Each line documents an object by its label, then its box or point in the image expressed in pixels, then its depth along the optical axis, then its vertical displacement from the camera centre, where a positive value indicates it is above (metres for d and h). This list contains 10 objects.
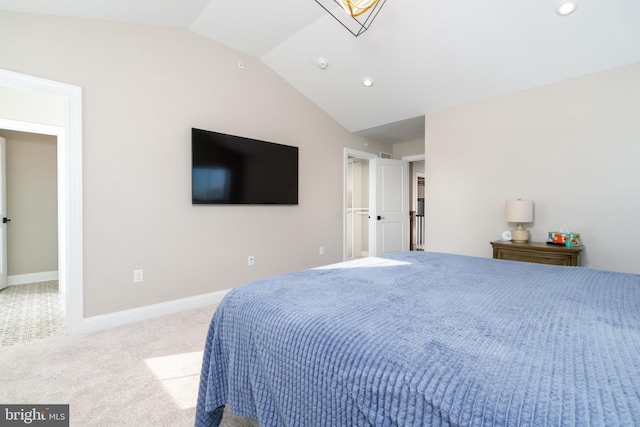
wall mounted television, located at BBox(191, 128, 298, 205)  3.06 +0.45
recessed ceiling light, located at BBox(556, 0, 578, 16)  2.27 +1.55
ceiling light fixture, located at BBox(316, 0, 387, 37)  2.65 +1.79
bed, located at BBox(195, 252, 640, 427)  0.60 -0.35
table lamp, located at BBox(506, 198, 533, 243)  3.04 -0.05
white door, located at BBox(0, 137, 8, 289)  3.62 -0.07
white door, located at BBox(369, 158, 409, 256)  4.98 +0.06
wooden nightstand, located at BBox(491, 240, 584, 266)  2.65 -0.41
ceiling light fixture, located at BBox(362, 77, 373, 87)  3.54 +1.52
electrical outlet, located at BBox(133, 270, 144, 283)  2.73 -0.60
